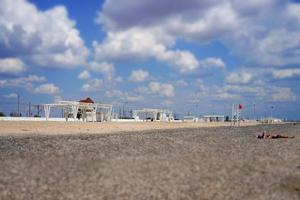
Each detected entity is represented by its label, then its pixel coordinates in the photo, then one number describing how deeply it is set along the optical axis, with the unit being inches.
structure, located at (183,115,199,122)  6417.8
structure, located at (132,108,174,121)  4837.8
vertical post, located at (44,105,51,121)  3240.7
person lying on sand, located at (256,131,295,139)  1202.8
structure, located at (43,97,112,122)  3161.9
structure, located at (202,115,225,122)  6770.7
